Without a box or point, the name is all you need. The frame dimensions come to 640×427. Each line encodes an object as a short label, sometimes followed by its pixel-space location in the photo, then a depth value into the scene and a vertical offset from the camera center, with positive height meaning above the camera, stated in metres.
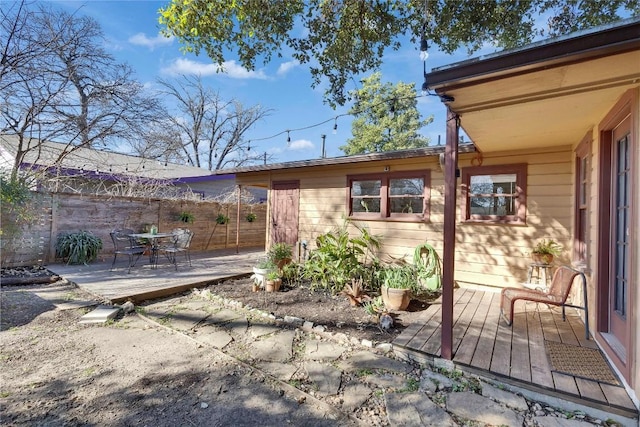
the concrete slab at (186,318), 3.45 -1.29
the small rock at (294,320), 3.50 -1.23
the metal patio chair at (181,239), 6.42 -0.56
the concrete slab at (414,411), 1.91 -1.29
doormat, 2.22 -1.13
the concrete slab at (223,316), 3.61 -1.28
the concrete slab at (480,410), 1.93 -1.28
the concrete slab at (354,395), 2.08 -1.30
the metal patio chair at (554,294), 2.81 -0.75
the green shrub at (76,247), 6.23 -0.77
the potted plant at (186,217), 8.52 -0.10
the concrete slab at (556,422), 1.88 -1.27
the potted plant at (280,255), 5.35 -0.71
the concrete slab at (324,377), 2.26 -1.29
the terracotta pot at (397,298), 3.87 -1.04
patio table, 5.79 -0.68
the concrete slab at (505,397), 2.06 -1.26
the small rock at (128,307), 3.81 -1.22
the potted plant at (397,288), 3.88 -0.94
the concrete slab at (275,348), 2.74 -1.29
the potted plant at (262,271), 4.88 -0.91
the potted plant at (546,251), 4.18 -0.42
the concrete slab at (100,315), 3.48 -1.23
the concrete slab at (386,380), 2.32 -1.29
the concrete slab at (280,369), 2.42 -1.29
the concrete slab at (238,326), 3.32 -1.29
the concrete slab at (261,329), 3.25 -1.28
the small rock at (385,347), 2.84 -1.23
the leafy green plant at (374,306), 3.71 -1.14
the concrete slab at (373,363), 2.56 -1.28
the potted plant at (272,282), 4.79 -1.07
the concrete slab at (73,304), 3.84 -1.23
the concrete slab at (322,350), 2.76 -1.29
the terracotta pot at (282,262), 5.36 -0.84
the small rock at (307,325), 3.38 -1.24
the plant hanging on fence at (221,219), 9.55 -0.15
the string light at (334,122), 2.30 +2.77
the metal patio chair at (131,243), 5.80 -0.66
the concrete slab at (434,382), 2.29 -1.27
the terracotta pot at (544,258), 4.17 -0.52
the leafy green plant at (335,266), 4.67 -0.78
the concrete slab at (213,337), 3.01 -1.30
